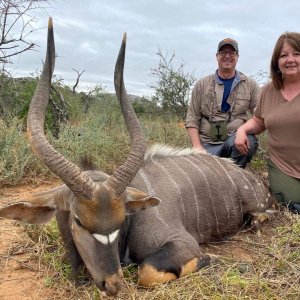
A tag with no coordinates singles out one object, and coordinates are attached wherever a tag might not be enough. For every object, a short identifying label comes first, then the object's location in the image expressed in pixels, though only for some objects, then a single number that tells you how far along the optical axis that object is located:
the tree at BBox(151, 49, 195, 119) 6.04
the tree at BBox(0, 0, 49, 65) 4.09
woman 2.50
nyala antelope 1.53
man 3.18
